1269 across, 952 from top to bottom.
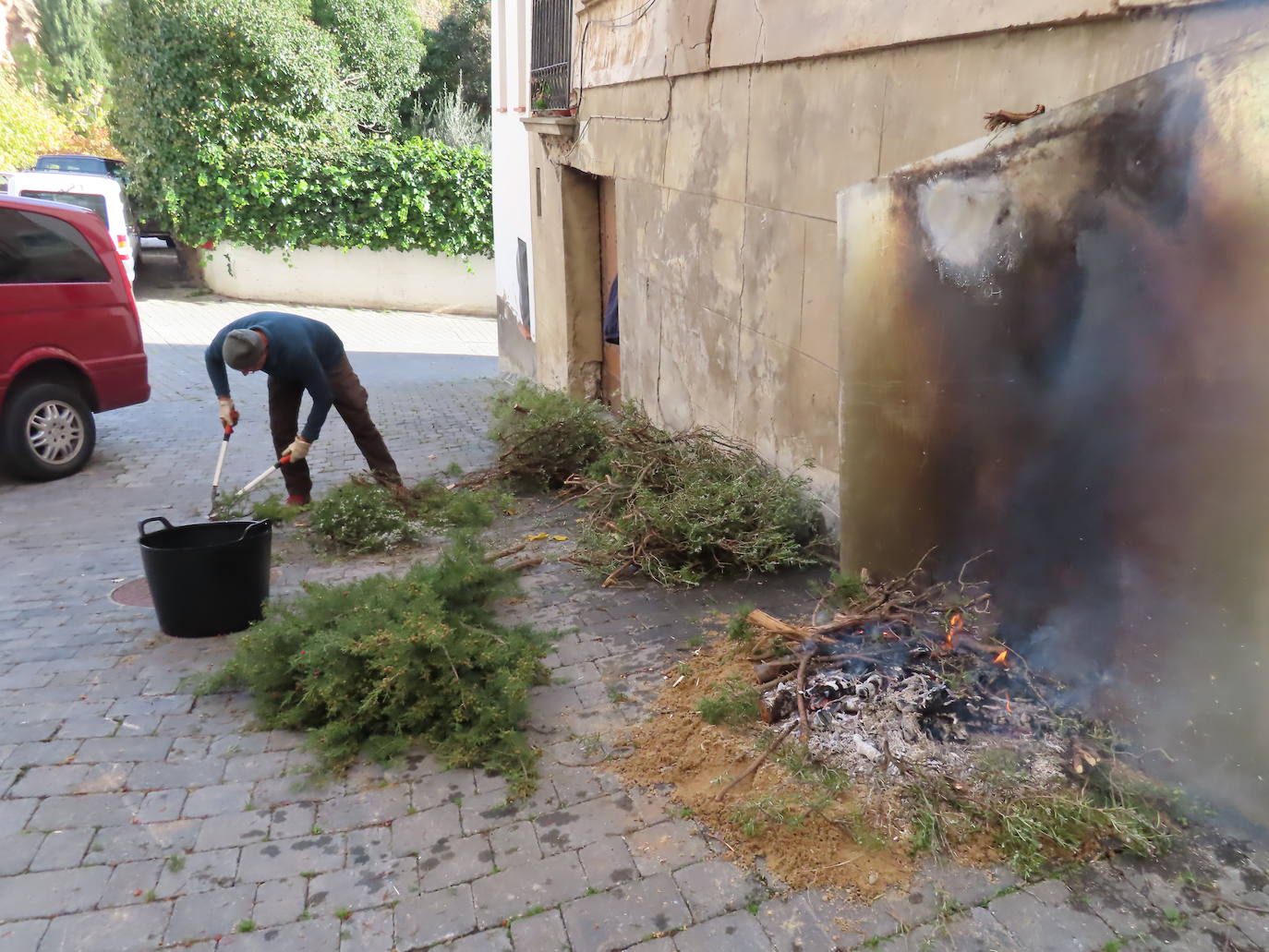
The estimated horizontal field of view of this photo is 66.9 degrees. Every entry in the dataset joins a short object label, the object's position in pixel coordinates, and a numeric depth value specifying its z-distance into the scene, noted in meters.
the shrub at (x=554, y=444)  7.07
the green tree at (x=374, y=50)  21.00
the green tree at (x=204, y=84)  17.12
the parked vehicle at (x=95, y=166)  21.39
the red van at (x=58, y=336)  7.61
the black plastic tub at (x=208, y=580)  4.47
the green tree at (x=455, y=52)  23.97
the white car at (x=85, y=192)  15.55
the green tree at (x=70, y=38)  32.84
